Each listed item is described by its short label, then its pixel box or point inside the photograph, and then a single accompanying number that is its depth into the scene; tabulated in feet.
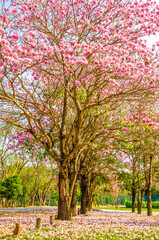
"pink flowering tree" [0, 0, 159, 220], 26.50
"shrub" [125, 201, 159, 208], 144.15
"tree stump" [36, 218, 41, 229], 27.48
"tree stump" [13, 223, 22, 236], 23.40
